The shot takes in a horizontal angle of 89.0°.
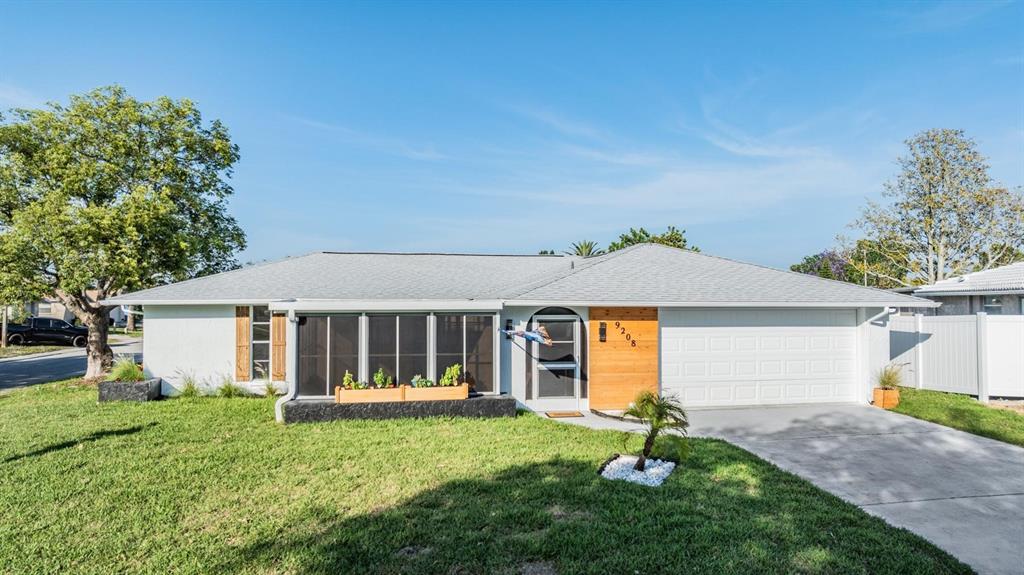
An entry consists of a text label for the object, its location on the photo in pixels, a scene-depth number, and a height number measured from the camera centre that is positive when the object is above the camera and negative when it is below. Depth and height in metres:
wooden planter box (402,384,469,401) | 10.27 -1.86
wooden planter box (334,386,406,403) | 10.09 -1.89
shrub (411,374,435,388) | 10.41 -1.69
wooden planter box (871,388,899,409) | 11.45 -2.28
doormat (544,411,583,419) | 10.68 -2.44
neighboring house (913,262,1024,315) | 14.20 +0.07
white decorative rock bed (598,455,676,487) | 6.56 -2.30
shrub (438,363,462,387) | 10.47 -1.59
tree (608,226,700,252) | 39.53 +4.58
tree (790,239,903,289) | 29.03 +2.15
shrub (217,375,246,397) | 12.66 -2.19
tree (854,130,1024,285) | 26.00 +4.16
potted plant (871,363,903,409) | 11.46 -2.08
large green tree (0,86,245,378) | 13.52 +2.92
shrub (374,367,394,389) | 10.34 -1.64
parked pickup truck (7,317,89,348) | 27.00 -1.72
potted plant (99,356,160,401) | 11.92 -2.01
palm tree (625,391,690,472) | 6.73 -1.56
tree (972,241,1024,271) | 26.62 +1.95
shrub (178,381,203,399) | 12.66 -2.24
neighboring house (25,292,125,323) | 39.00 -0.95
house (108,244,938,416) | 10.59 -0.77
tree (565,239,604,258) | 41.59 +3.93
